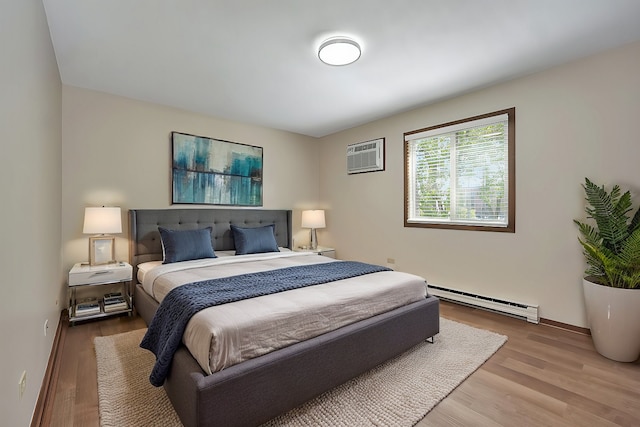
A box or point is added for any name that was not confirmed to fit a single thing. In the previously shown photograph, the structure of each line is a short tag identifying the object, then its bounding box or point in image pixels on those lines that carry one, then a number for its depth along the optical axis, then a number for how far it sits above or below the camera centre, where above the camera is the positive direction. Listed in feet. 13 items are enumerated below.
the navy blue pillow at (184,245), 11.00 -1.22
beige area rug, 5.48 -3.71
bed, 4.71 -2.91
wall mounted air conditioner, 14.58 +2.80
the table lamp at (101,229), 10.16 -0.57
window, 10.58 +1.48
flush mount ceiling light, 7.84 +4.36
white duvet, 5.08 -2.00
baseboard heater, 9.87 -3.27
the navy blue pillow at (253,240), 12.76 -1.19
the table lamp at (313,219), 16.14 -0.36
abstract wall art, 12.92 +1.88
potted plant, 7.24 -1.59
